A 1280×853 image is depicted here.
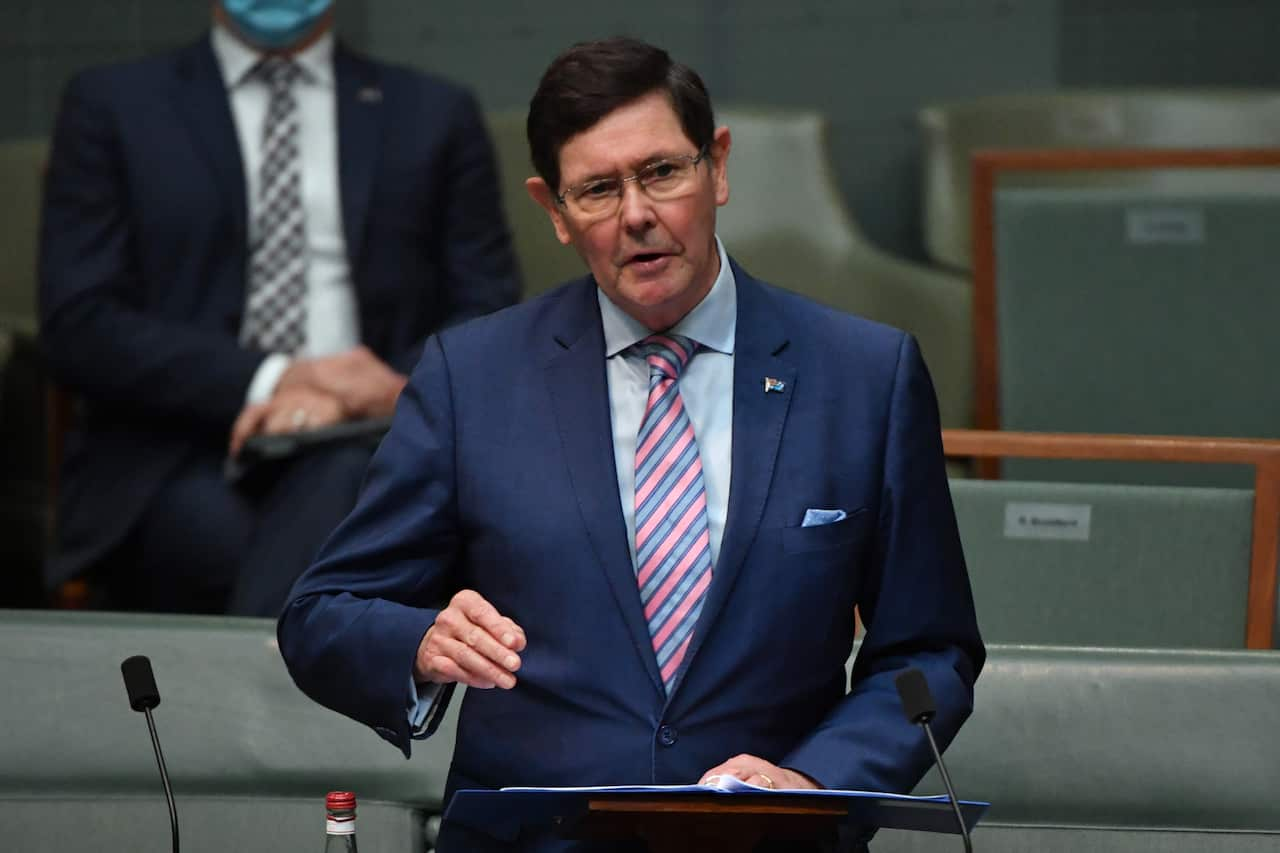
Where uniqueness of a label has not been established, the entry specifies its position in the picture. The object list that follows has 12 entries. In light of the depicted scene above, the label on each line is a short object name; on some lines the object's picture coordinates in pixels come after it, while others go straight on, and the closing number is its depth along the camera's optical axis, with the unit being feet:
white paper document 39.83
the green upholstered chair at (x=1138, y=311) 45.32
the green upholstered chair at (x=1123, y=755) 41.60
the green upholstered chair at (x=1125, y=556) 42.84
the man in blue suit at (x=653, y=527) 40.69
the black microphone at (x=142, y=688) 40.44
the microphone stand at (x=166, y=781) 40.43
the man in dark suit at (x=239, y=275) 45.05
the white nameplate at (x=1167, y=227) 45.52
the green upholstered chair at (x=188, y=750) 41.69
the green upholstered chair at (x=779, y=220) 52.43
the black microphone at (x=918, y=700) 40.12
